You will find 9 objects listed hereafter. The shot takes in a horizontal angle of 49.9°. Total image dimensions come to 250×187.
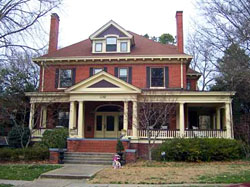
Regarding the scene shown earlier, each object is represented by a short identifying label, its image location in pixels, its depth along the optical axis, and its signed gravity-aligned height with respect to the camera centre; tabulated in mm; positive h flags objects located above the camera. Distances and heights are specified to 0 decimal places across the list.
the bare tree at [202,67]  35519 +7753
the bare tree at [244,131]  16439 -517
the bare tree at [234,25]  14920 +5757
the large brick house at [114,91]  18641 +2213
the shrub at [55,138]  17594 -1039
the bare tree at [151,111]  16550 +784
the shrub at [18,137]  18406 -1024
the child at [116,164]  13134 -2000
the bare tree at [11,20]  13219 +5022
